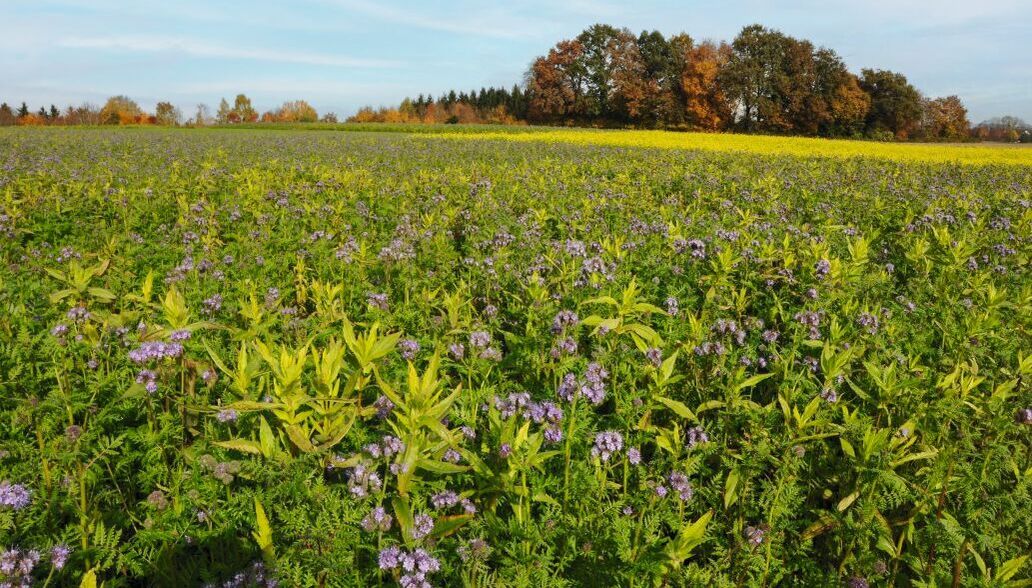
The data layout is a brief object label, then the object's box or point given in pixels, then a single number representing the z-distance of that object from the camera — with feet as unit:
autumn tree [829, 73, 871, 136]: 221.66
